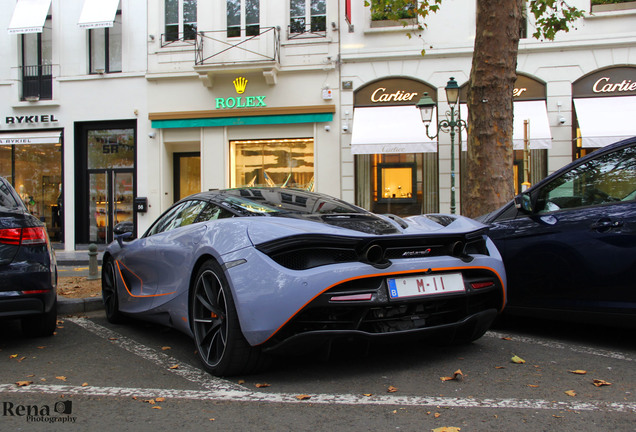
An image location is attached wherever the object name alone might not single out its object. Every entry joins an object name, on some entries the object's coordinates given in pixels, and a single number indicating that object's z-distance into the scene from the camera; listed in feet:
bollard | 27.58
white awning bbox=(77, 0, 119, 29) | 50.24
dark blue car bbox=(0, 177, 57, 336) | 12.75
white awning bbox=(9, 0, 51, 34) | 50.98
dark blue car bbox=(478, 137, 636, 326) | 12.12
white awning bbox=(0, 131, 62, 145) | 52.75
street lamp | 38.10
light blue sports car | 9.57
